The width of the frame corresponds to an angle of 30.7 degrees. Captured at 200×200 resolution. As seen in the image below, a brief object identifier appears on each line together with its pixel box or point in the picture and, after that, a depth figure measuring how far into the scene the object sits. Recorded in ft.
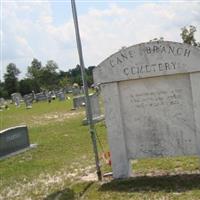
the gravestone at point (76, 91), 129.27
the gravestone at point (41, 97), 134.58
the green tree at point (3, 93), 242.78
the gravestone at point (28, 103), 104.30
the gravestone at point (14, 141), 36.14
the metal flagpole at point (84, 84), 21.94
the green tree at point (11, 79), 254.70
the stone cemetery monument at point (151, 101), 20.51
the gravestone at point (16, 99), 126.60
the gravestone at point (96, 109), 52.59
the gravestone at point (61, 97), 114.37
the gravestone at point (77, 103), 75.51
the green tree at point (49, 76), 224.82
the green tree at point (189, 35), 135.51
